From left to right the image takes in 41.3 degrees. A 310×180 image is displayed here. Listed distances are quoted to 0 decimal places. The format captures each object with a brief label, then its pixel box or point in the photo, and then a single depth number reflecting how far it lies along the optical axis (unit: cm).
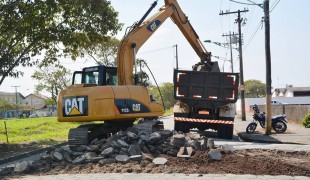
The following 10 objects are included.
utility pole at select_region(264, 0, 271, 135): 1843
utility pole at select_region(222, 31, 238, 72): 5188
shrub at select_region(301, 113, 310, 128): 2303
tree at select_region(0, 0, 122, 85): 1616
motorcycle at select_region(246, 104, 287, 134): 1956
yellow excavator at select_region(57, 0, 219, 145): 1203
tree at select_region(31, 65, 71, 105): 7479
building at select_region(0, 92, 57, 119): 10440
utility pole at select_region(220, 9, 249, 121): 3678
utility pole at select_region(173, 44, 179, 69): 6955
